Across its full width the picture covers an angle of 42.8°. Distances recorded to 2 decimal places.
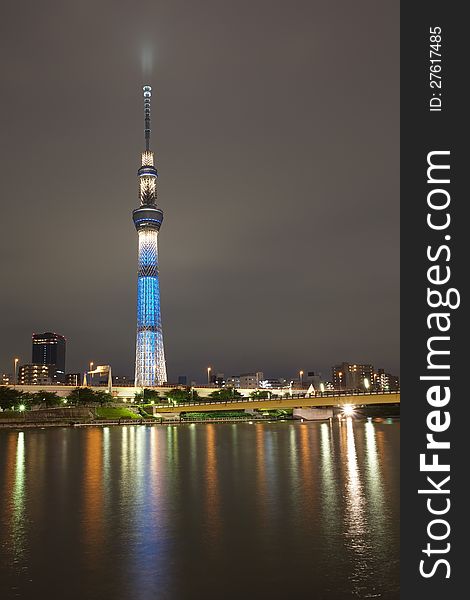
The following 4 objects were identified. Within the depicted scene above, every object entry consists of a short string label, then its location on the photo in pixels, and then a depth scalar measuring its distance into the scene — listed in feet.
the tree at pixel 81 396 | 417.24
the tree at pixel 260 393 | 515.99
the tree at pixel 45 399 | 377.30
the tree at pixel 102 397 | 422.29
